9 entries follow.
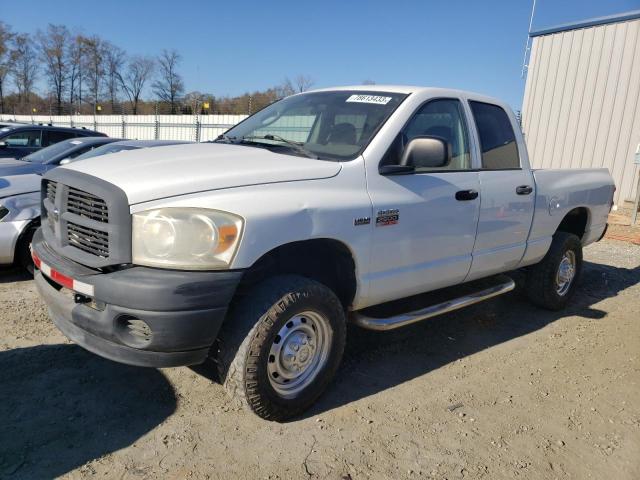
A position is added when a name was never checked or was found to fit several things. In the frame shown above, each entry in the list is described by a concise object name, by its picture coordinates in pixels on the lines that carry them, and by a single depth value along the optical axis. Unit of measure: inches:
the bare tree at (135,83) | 2234.3
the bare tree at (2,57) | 2001.7
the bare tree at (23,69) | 2100.1
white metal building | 463.5
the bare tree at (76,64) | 2174.0
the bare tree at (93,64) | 2174.0
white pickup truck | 99.6
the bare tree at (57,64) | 2182.6
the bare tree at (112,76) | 2199.8
